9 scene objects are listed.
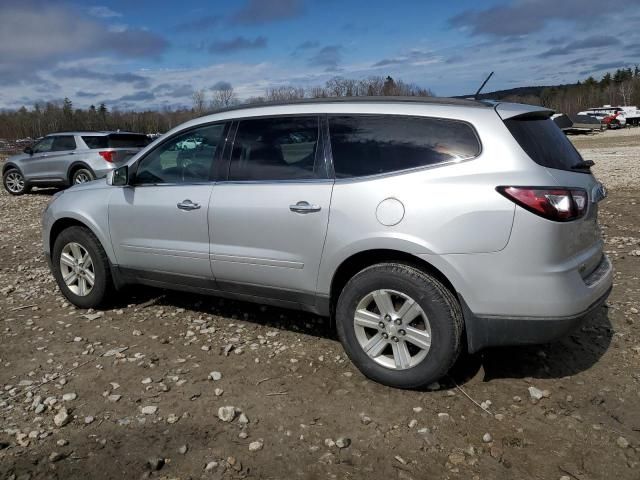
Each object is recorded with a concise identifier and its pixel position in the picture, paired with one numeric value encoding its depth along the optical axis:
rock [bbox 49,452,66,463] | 2.92
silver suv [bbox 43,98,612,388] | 3.13
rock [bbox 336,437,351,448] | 2.99
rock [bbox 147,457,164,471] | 2.83
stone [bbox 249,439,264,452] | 2.97
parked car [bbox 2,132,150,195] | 13.42
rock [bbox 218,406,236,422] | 3.26
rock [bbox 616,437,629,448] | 2.91
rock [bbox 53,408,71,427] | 3.24
